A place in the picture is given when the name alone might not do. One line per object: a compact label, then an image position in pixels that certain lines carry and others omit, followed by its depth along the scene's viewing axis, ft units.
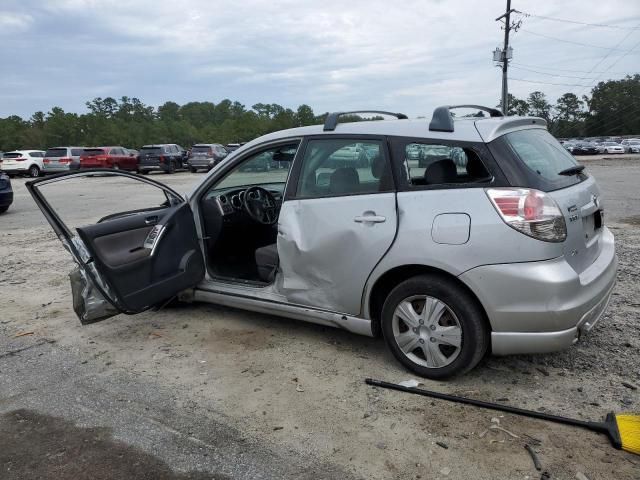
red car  93.97
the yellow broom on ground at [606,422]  8.50
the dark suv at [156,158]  94.89
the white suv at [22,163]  94.14
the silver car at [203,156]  95.71
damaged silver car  9.60
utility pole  114.93
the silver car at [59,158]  92.58
